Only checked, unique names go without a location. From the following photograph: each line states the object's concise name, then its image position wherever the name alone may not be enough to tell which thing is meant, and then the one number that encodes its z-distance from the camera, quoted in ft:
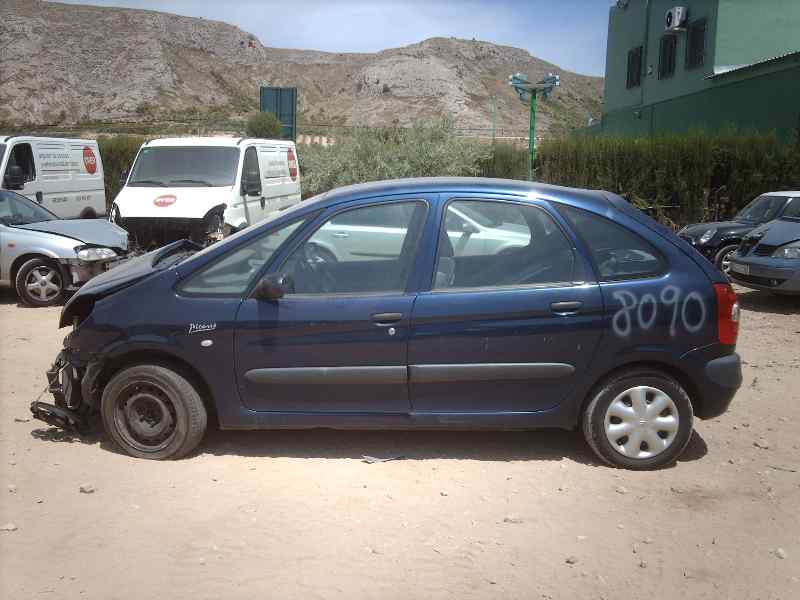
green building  69.46
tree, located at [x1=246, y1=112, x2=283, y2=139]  137.86
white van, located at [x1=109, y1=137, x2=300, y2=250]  37.22
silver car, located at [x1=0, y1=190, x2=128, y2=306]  32.22
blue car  14.85
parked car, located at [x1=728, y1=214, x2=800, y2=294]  32.48
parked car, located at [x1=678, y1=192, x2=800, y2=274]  40.73
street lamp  67.70
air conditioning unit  87.81
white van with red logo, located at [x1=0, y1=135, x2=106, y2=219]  42.33
